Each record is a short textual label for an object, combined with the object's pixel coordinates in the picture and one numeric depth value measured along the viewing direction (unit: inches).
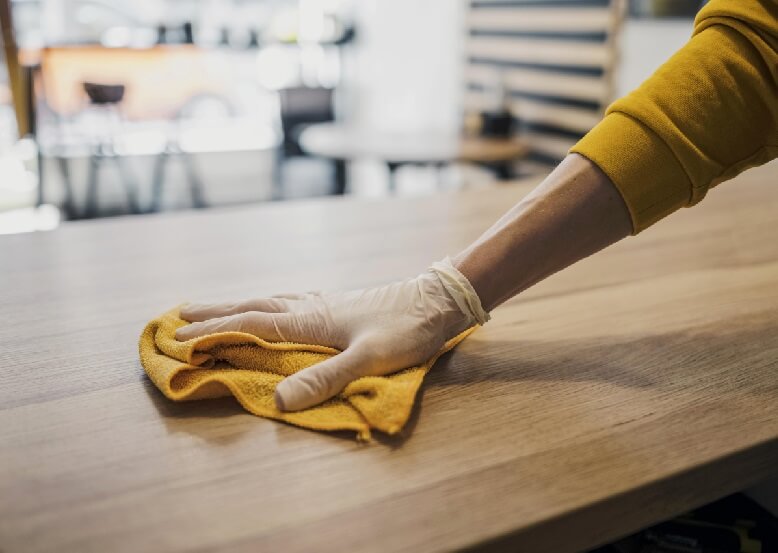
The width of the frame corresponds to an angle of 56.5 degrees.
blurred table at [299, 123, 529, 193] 129.3
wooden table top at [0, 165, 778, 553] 20.6
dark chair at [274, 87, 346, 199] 175.8
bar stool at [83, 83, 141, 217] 188.2
